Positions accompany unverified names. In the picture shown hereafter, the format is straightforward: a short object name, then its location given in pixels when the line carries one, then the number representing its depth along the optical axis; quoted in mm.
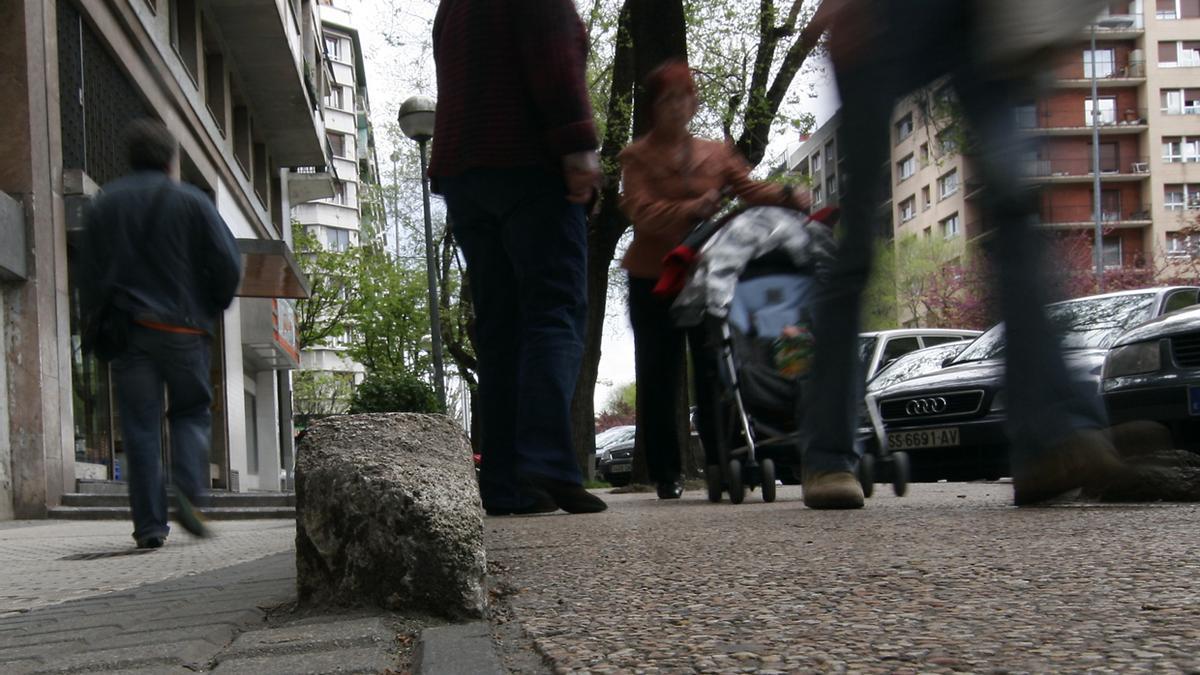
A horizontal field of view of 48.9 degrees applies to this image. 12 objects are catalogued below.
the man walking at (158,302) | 6133
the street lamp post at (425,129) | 19203
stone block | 2516
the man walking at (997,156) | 2562
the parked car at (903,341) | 12953
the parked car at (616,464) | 29562
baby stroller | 5578
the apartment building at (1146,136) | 79875
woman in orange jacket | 5961
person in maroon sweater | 4934
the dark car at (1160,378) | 5867
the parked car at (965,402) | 7566
